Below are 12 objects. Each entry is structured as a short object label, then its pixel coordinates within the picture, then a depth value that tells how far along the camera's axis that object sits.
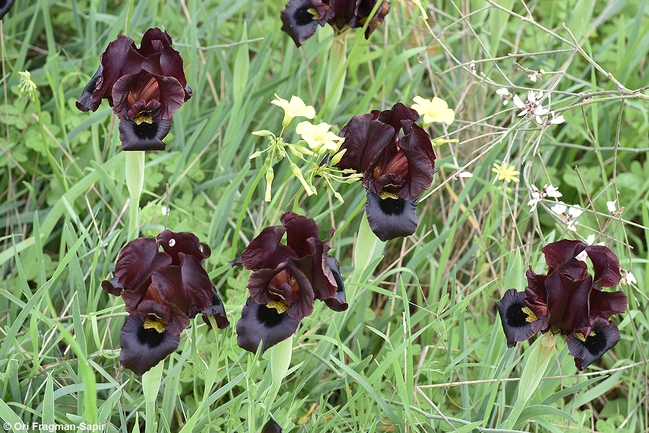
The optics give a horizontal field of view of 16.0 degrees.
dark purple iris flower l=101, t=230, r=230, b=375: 1.30
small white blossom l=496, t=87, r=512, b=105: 1.47
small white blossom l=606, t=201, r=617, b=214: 1.44
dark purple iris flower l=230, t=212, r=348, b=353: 1.31
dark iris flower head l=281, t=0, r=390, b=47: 1.54
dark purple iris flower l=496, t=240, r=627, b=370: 1.34
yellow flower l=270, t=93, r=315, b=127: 1.36
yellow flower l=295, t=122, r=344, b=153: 1.35
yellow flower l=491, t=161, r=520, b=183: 1.47
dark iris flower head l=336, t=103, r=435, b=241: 1.37
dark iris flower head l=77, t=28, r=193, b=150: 1.38
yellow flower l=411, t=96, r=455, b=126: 1.41
